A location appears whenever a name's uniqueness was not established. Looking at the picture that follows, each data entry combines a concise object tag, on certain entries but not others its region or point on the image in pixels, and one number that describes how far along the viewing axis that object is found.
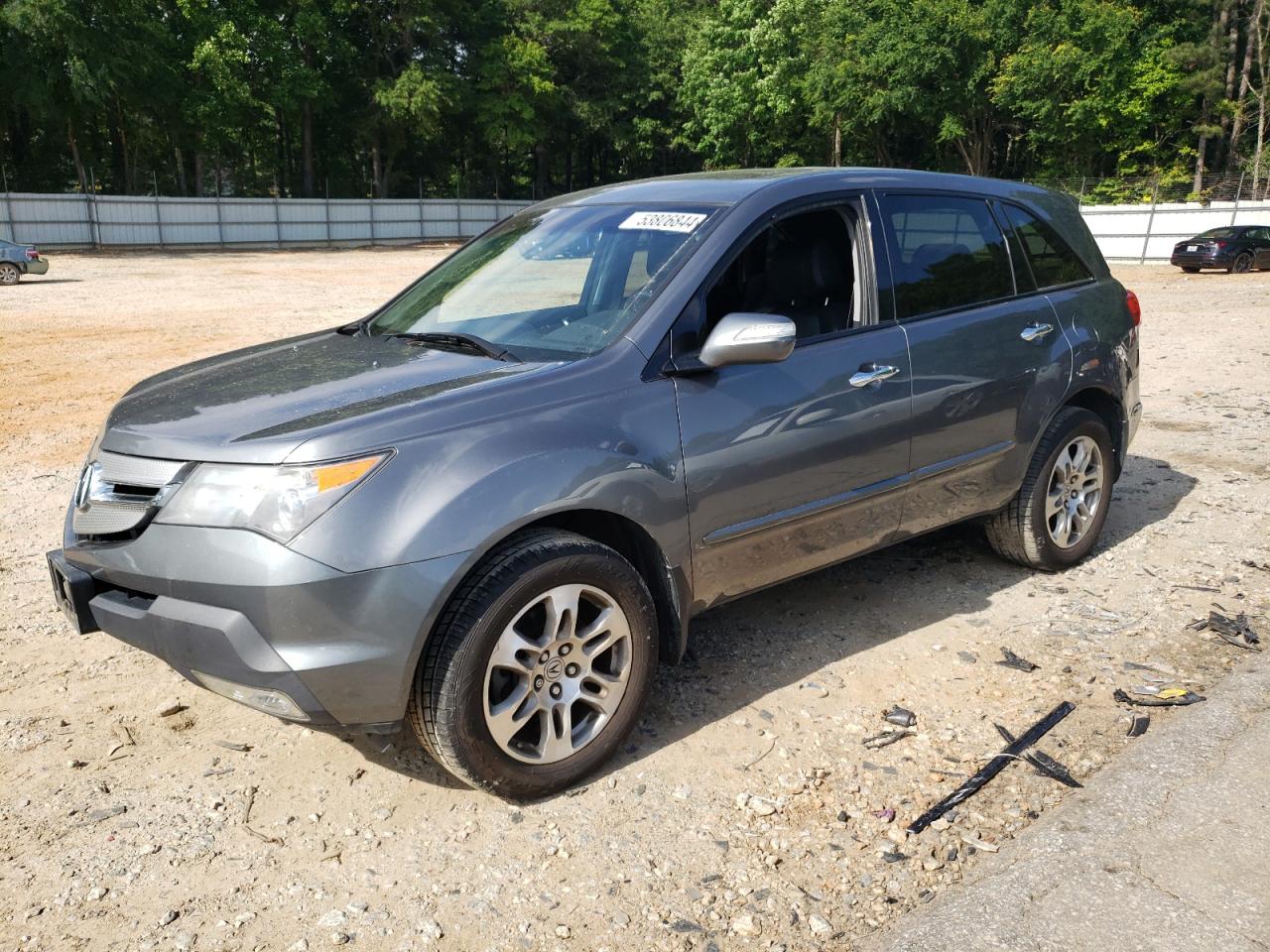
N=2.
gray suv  2.86
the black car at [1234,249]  28.50
